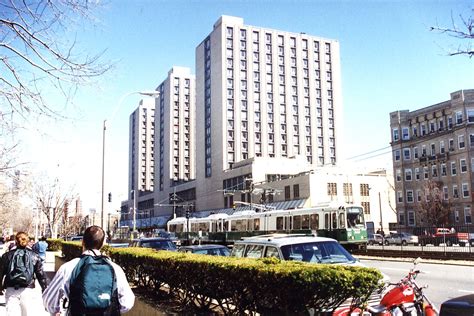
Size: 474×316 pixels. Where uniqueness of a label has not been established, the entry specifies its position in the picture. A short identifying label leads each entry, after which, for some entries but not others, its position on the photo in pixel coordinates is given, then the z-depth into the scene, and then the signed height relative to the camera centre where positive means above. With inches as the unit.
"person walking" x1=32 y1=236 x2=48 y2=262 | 700.8 -29.8
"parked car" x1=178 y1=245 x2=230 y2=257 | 605.9 -33.8
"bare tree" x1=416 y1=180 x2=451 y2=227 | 2442.2 +72.1
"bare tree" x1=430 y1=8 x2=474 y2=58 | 356.5 +140.7
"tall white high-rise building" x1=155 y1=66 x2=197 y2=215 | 5290.4 +1100.6
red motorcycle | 255.0 -47.5
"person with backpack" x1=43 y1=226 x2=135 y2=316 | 160.2 -21.1
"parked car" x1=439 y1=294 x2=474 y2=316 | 182.9 -35.3
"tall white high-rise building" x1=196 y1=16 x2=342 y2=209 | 4087.1 +1150.4
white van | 371.6 -22.8
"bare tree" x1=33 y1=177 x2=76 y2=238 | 1804.9 +100.7
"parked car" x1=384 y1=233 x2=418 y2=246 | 1852.9 -77.0
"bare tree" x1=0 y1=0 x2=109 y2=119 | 293.3 +110.7
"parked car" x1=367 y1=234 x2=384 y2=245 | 2005.3 -83.8
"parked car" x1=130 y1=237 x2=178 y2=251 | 855.1 -33.3
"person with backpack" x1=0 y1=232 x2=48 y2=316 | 290.2 -31.8
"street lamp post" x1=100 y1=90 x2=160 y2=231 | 699.9 +143.9
